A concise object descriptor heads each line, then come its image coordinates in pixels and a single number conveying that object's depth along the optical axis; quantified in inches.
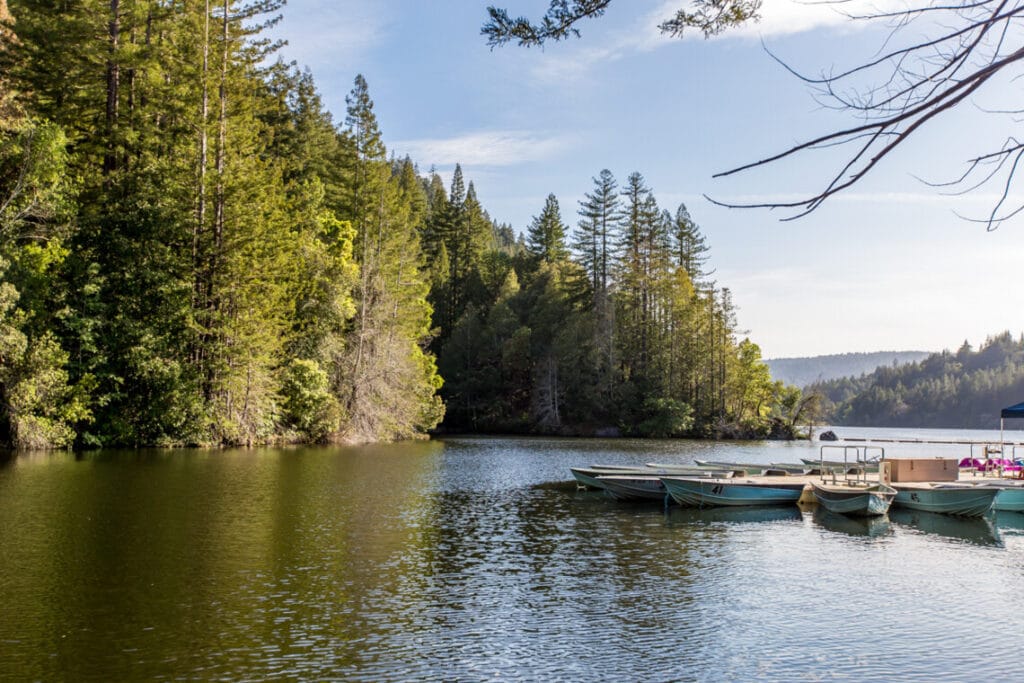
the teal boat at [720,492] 1011.9
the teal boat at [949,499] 962.1
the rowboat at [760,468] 1293.1
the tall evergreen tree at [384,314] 2098.9
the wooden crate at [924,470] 1127.0
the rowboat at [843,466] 1215.6
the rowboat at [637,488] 1051.9
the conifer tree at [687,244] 3602.4
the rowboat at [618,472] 1148.7
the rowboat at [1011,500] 1038.4
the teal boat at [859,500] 956.0
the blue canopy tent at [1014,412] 1070.4
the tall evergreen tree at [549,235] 3639.3
